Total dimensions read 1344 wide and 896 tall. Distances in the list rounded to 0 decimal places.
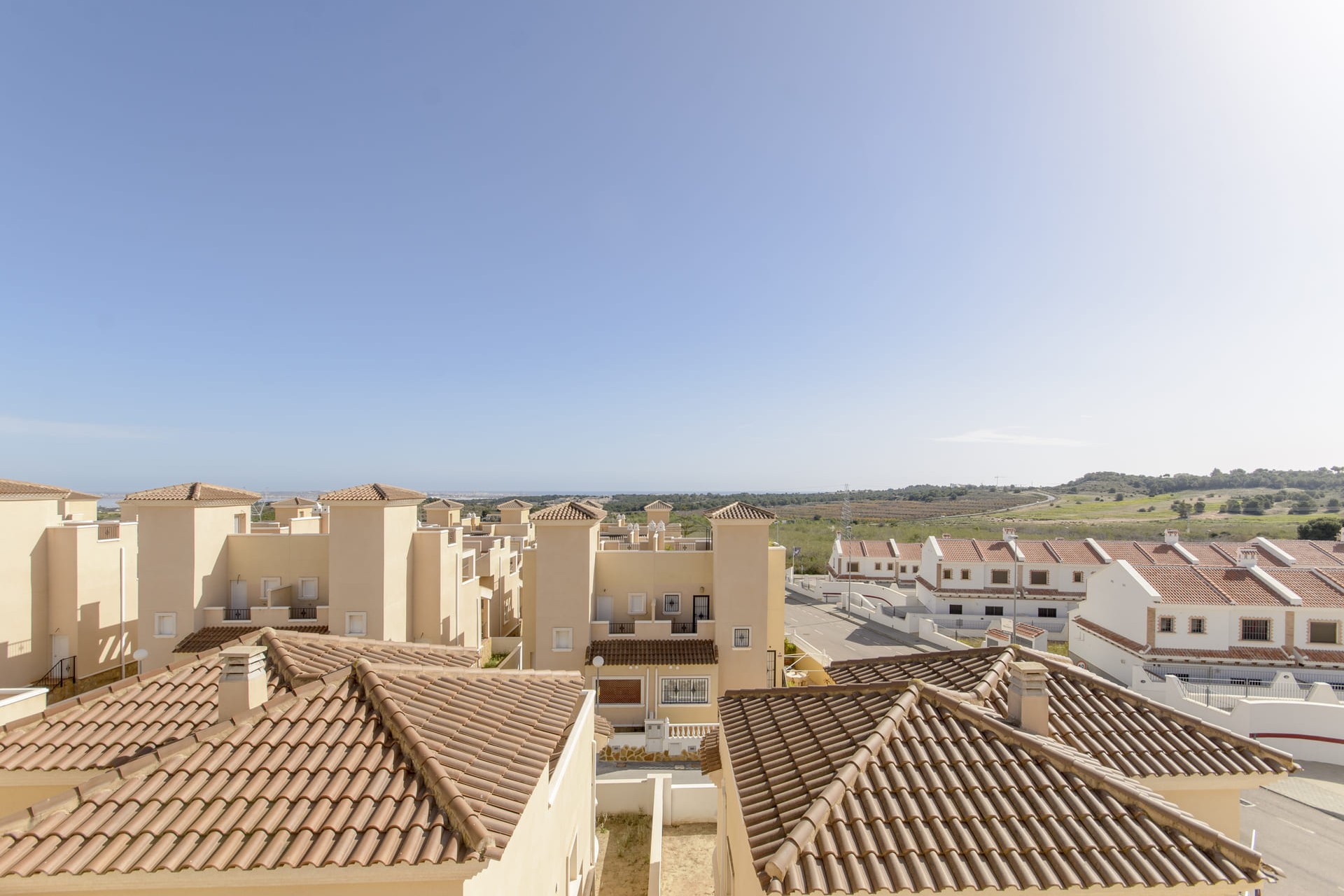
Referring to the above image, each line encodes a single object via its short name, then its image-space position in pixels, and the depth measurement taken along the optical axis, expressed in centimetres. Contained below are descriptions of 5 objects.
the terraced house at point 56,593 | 1845
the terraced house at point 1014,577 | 3831
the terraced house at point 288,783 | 445
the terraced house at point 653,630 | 1947
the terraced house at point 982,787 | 471
